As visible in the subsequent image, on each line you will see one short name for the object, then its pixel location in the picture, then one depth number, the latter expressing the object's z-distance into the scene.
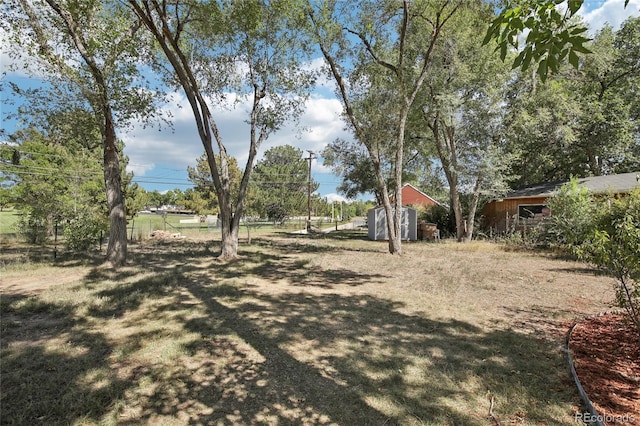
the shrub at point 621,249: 3.26
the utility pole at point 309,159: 34.90
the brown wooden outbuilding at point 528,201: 15.25
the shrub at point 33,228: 13.40
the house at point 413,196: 37.69
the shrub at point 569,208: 10.92
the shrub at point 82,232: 11.09
